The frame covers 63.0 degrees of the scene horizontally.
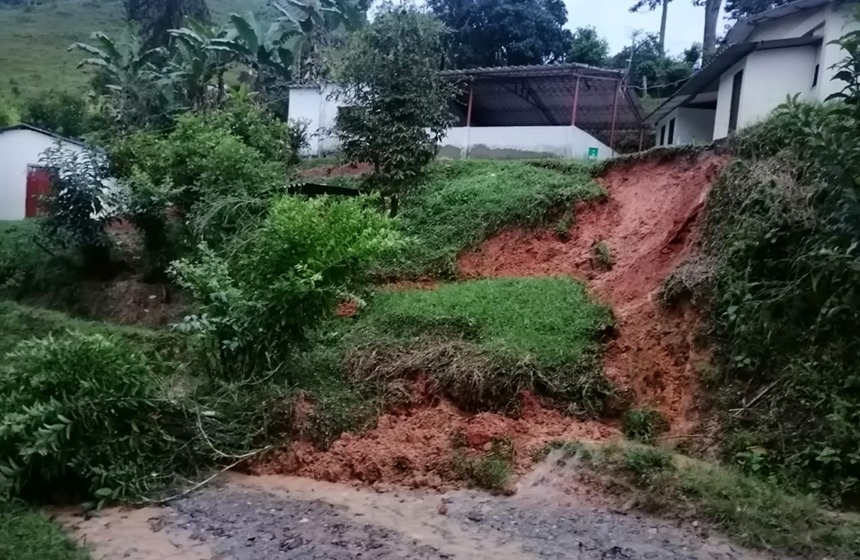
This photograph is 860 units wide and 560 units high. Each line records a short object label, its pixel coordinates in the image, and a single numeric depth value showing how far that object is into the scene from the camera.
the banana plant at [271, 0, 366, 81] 17.33
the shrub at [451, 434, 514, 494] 6.29
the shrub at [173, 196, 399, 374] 7.09
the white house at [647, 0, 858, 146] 11.56
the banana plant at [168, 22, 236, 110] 16.14
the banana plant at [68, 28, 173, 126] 16.38
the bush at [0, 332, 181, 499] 5.80
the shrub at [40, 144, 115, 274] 12.17
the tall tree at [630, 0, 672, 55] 25.67
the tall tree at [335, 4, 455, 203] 11.62
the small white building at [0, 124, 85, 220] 17.33
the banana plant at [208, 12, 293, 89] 16.14
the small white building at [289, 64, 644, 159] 15.07
